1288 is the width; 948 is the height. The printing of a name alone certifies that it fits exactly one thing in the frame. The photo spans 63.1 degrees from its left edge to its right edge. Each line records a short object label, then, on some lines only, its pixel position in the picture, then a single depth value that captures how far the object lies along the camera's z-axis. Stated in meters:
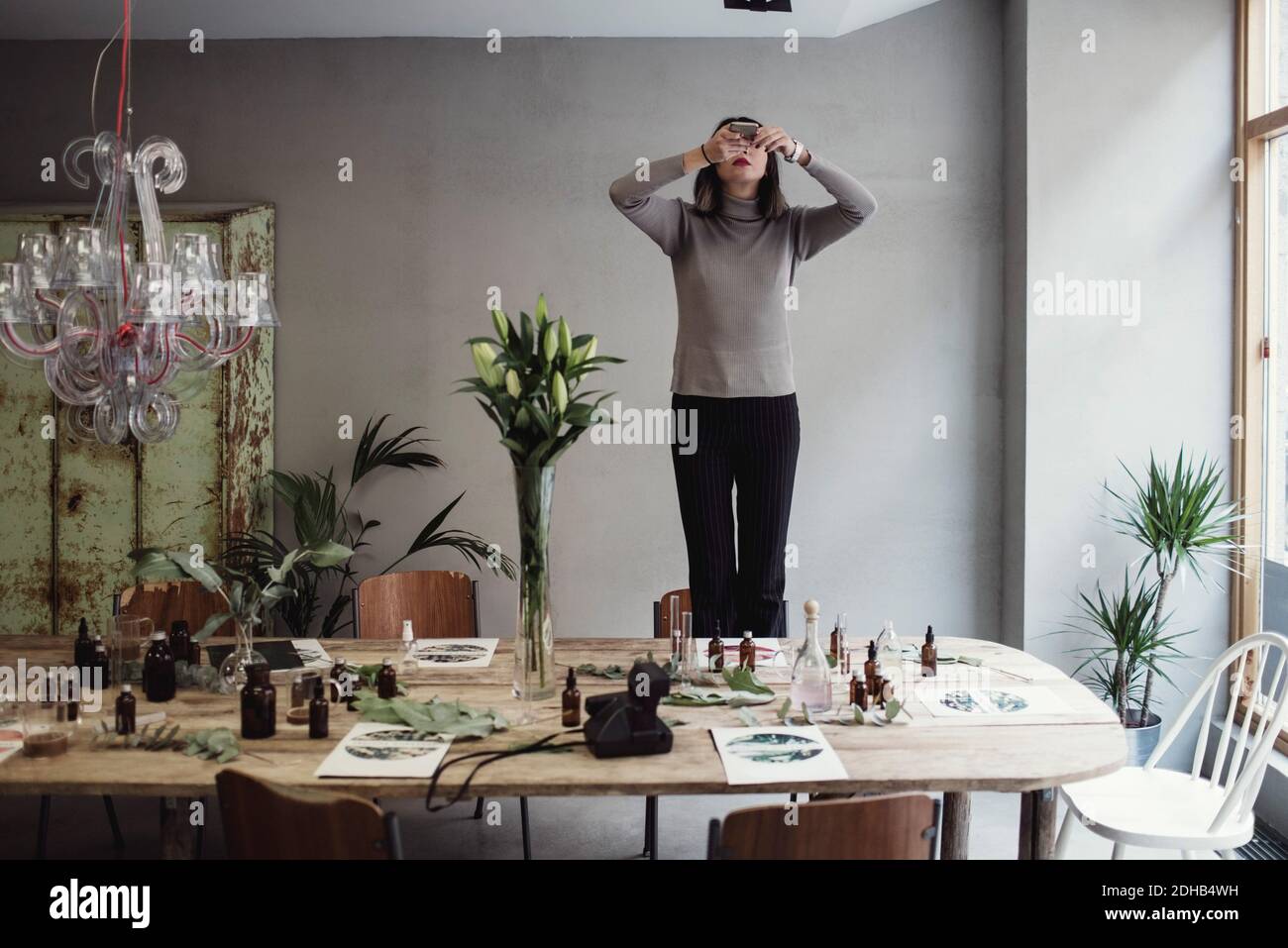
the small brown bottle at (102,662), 2.43
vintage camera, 1.90
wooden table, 1.78
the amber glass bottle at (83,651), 2.49
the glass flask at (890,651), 2.53
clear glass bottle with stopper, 2.15
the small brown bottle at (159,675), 2.22
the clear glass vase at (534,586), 2.12
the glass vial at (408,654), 2.54
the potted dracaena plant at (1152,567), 3.74
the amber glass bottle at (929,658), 2.49
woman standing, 2.87
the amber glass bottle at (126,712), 2.01
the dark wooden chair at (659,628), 2.92
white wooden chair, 2.29
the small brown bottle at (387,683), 2.26
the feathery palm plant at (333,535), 4.27
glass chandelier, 2.37
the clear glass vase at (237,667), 2.30
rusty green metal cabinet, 4.42
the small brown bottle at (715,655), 2.45
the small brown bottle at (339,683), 2.23
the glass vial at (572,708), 2.06
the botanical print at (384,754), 1.82
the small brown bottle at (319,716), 1.99
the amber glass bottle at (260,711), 1.99
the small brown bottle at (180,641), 2.51
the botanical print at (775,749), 1.90
